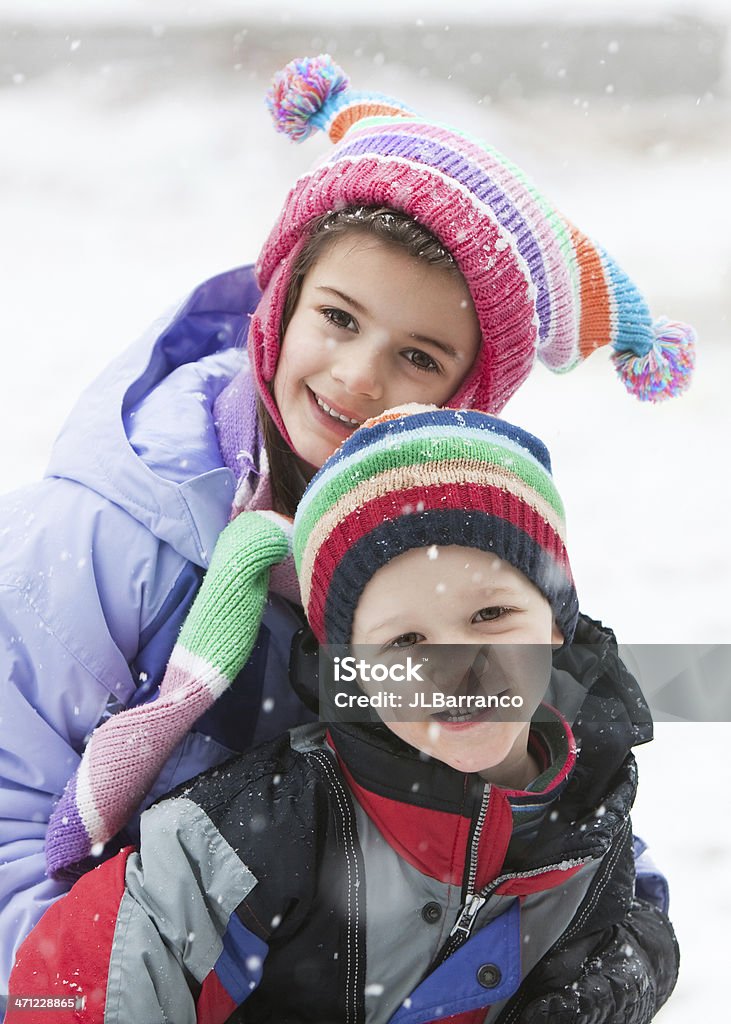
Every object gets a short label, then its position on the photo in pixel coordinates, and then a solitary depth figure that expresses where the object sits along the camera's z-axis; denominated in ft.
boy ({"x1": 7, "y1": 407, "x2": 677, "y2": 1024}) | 10.00
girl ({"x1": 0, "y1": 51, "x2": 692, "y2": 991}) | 10.57
